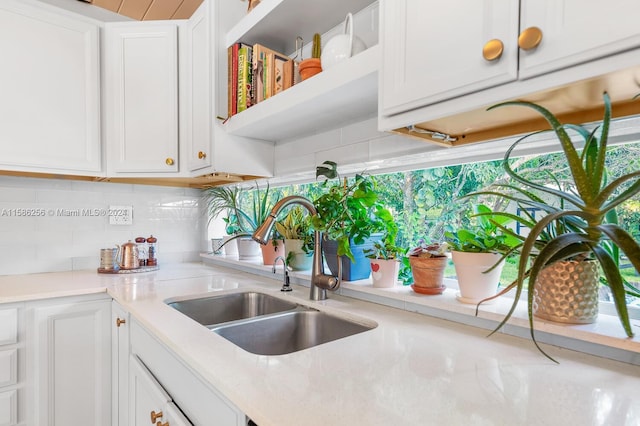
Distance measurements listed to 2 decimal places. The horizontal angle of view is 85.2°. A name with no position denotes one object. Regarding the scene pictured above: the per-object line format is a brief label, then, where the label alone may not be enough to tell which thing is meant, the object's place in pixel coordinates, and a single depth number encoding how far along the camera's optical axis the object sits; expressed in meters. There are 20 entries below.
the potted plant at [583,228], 0.66
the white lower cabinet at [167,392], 0.75
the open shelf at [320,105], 1.06
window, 0.92
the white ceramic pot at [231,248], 2.35
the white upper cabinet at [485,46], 0.58
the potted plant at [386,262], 1.25
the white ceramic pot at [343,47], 1.13
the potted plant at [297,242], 1.62
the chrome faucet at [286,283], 1.49
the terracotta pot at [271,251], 1.82
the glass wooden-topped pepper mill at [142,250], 2.15
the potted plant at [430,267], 1.12
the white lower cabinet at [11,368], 1.43
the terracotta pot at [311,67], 1.29
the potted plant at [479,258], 0.97
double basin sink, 1.14
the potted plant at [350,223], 1.29
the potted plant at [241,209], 2.12
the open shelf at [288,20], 1.43
